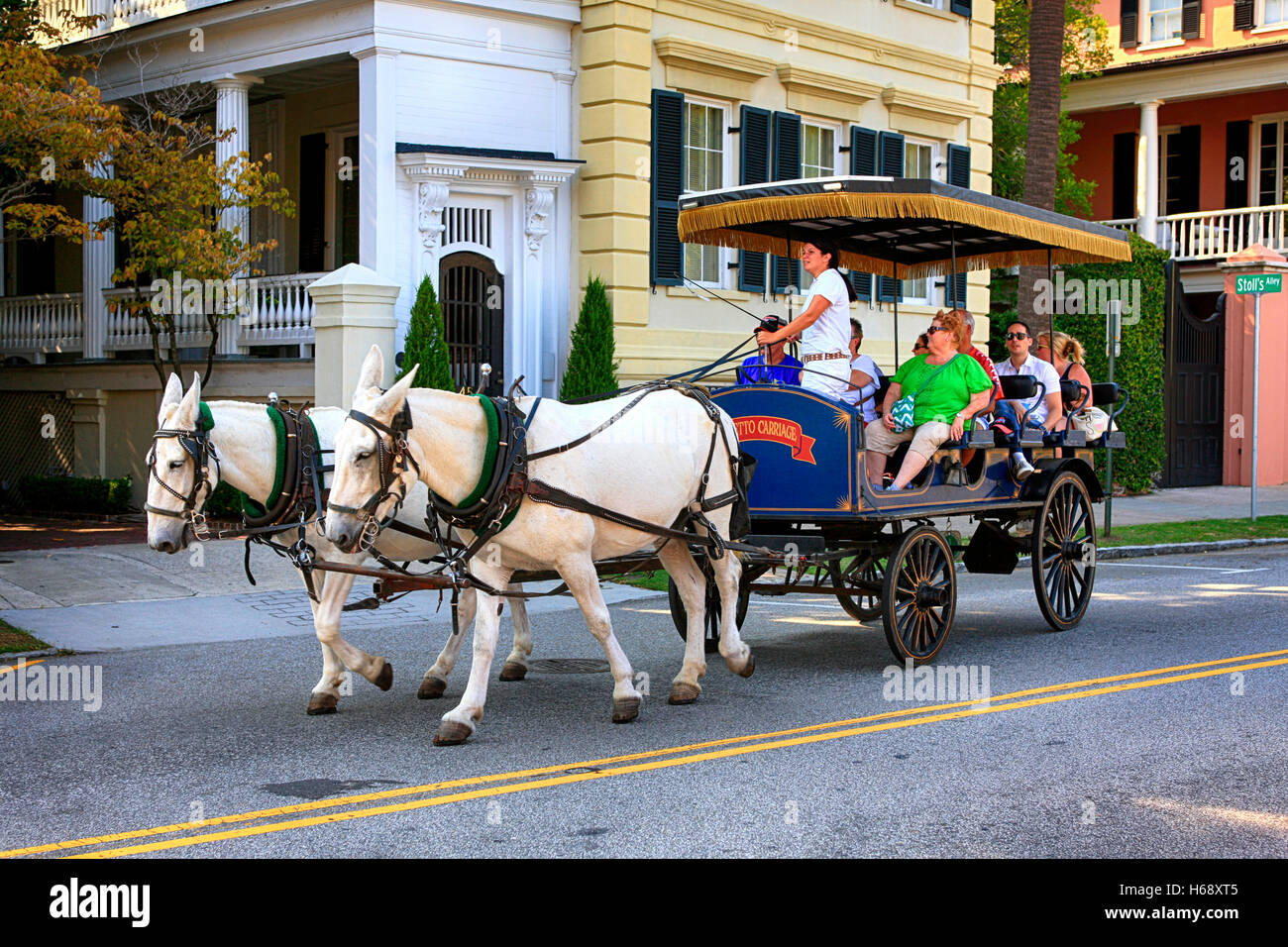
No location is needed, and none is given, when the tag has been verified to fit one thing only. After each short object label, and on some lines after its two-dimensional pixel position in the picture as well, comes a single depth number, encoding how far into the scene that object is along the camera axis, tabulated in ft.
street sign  61.82
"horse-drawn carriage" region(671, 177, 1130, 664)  29.68
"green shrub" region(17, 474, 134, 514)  60.54
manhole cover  31.09
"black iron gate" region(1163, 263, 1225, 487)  81.20
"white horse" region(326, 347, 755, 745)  22.82
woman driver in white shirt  31.40
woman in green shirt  31.89
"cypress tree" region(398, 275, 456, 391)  53.52
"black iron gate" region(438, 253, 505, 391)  57.77
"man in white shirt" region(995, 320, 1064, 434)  37.50
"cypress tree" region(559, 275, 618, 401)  58.49
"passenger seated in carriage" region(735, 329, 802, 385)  31.89
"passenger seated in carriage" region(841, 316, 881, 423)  33.27
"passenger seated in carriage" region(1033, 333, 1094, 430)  39.47
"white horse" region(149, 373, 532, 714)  24.29
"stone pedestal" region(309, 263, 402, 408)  50.24
